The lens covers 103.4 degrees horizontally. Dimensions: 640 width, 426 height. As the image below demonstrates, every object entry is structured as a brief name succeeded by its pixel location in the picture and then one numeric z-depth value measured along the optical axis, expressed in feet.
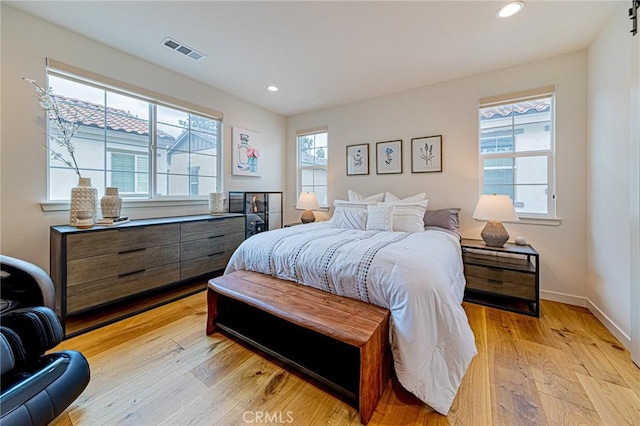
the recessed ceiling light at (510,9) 6.35
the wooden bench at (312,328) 4.34
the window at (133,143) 7.80
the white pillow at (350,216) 9.91
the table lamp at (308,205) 12.90
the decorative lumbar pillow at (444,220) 9.52
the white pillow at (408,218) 8.96
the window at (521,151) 9.04
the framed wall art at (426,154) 10.77
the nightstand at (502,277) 7.88
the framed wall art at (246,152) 12.55
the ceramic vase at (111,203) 7.86
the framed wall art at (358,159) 12.70
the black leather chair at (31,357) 3.61
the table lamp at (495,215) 8.30
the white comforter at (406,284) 4.45
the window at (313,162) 14.33
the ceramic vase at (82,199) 7.16
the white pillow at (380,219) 9.20
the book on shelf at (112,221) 7.47
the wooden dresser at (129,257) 6.48
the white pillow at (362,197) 11.62
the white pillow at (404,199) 10.46
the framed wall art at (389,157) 11.77
